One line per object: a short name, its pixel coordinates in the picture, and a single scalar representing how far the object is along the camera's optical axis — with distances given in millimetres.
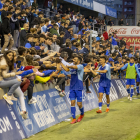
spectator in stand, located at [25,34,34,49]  10742
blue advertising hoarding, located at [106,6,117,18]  39406
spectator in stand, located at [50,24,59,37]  15227
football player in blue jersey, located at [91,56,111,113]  11917
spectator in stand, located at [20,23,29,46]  12312
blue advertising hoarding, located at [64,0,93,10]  30747
